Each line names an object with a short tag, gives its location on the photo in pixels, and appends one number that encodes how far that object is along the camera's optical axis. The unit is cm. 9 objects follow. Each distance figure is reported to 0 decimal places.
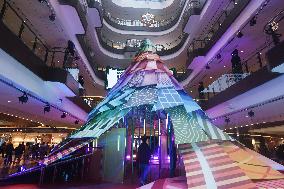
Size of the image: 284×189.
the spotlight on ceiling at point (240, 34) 746
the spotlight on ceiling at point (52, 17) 626
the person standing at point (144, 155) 439
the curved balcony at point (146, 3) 1506
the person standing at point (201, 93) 1031
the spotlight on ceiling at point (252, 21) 663
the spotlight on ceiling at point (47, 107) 691
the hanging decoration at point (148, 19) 1537
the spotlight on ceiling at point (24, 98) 538
